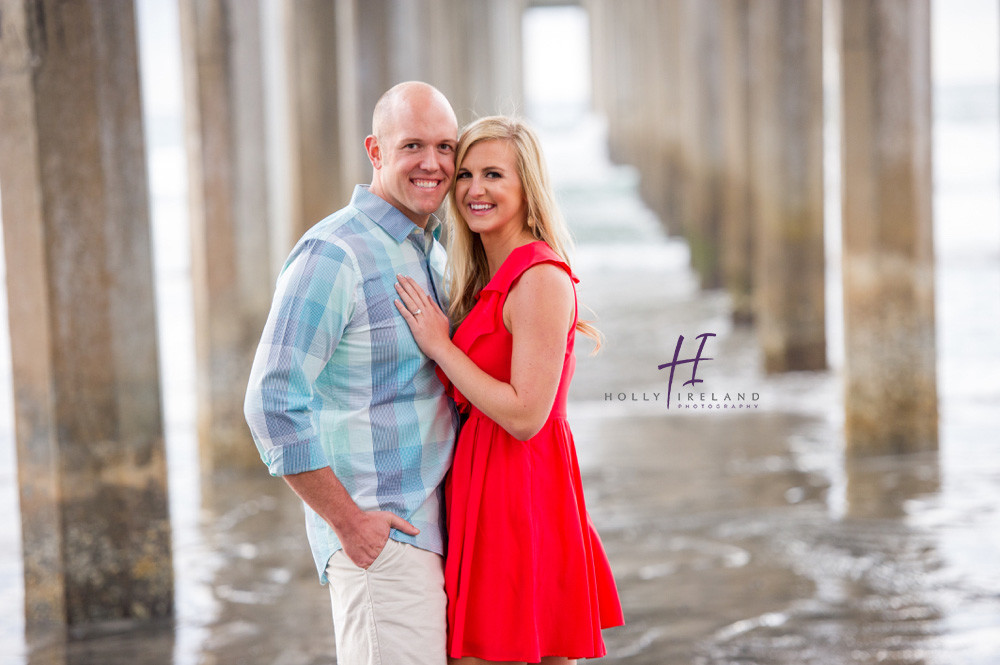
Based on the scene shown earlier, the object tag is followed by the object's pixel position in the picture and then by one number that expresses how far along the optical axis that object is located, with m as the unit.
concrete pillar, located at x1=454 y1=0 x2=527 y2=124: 24.69
